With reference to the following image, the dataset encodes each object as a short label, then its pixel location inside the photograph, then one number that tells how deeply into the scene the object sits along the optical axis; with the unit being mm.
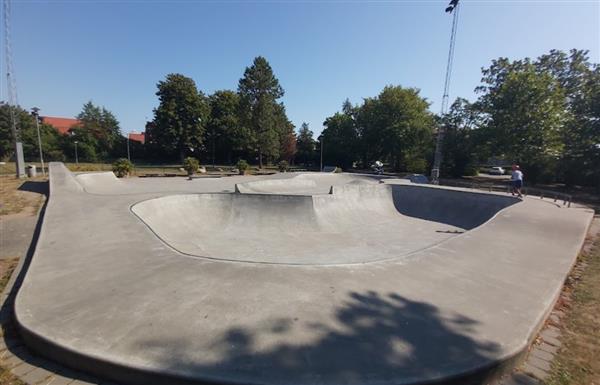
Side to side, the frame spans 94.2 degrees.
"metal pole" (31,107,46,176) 26062
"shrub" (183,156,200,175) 26531
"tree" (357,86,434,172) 36875
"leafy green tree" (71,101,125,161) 54125
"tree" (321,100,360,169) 45312
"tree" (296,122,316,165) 55647
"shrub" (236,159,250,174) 30359
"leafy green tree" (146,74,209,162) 43531
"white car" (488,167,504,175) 43188
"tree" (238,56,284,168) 37594
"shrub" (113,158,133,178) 24422
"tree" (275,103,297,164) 48625
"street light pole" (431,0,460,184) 21831
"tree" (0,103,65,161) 46500
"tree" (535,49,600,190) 21141
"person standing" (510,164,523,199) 14499
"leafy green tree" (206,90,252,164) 49188
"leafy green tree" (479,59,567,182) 24312
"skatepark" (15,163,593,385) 2746
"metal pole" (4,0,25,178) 22362
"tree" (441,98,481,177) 30797
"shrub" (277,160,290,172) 36812
